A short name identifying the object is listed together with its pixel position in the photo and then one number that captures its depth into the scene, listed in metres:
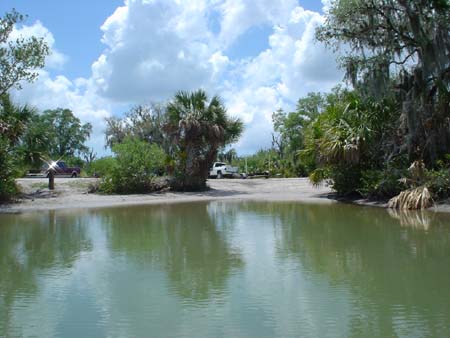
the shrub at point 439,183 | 18.33
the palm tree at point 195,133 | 29.73
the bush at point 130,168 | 28.31
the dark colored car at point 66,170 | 45.75
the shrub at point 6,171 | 22.33
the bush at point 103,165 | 28.39
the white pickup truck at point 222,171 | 48.34
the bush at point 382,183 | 20.27
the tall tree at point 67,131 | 72.06
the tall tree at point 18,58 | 21.23
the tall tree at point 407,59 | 19.98
